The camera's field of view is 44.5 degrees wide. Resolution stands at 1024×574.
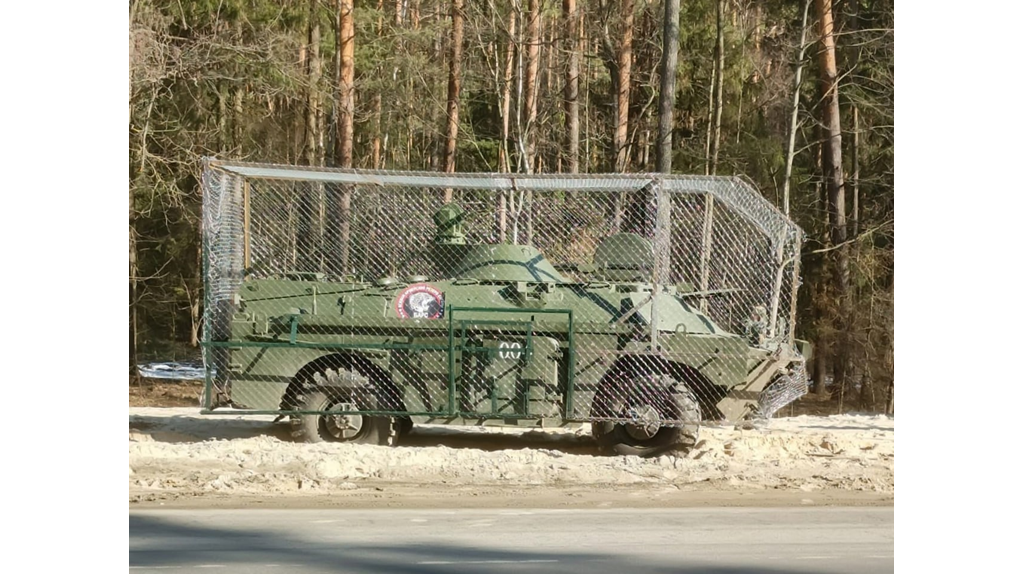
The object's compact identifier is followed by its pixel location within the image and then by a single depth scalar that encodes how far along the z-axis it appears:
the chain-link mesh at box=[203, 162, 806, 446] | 11.30
